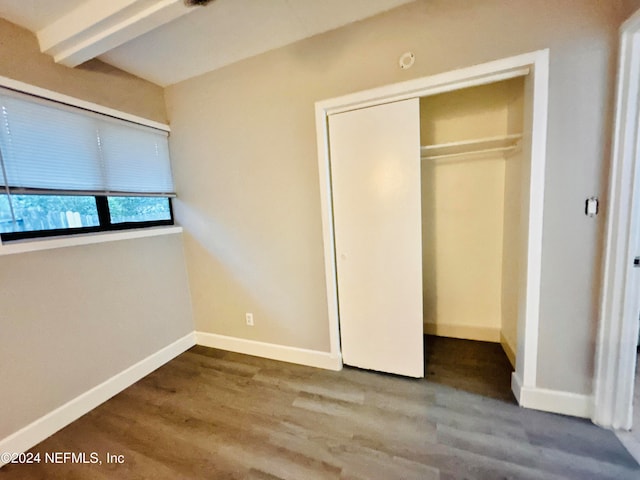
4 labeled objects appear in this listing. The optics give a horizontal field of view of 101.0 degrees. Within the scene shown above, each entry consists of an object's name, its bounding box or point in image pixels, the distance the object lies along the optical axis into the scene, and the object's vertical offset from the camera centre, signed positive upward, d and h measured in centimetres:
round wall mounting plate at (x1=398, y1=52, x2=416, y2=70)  166 +91
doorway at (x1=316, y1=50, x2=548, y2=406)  144 +41
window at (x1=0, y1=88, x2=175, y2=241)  159 +38
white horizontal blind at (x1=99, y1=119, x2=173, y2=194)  209 +53
